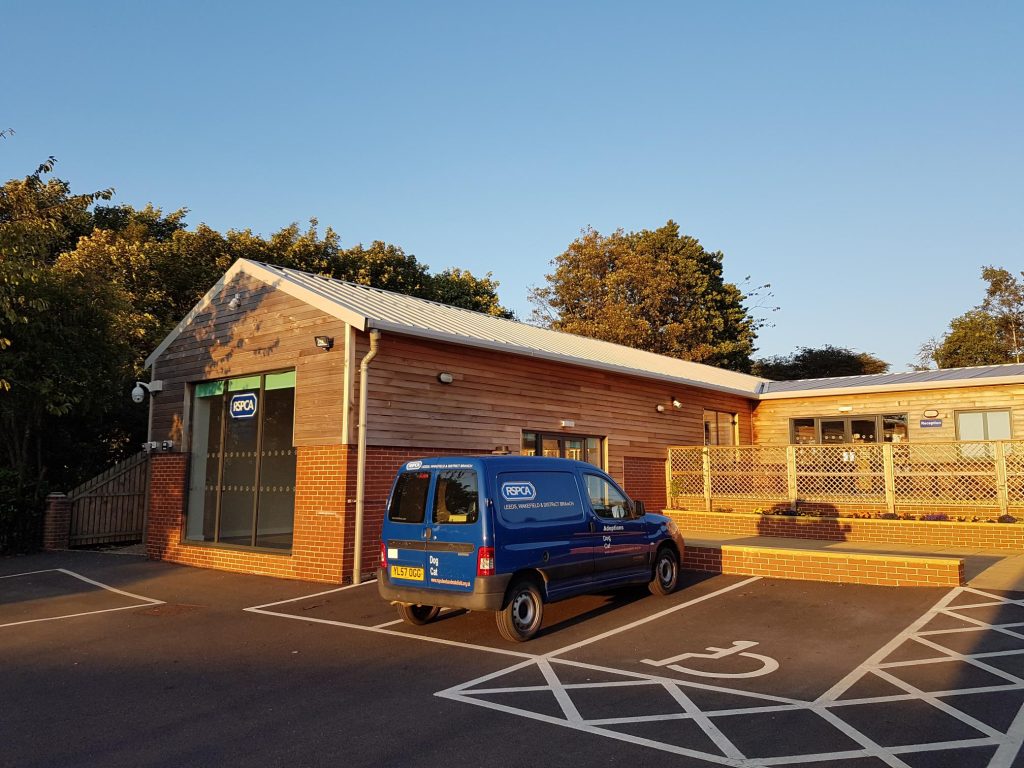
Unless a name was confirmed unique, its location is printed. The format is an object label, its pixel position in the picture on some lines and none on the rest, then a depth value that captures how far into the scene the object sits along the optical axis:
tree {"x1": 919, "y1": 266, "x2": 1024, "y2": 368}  43.66
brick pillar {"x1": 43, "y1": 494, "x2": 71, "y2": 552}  14.30
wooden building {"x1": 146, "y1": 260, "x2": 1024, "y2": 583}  10.98
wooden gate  14.66
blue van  7.04
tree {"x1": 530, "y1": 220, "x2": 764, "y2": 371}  38.09
